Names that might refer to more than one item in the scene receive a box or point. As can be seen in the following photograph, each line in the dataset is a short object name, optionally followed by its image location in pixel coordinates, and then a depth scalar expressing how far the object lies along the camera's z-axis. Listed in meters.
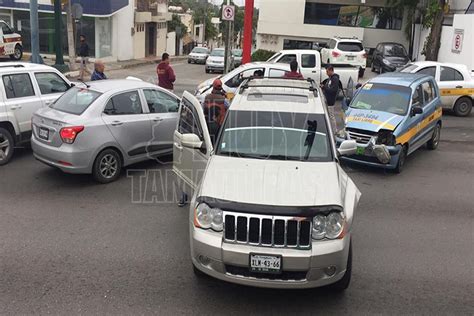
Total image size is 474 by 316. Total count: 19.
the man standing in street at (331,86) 12.25
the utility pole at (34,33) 20.06
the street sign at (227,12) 17.66
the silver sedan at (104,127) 8.24
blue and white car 9.77
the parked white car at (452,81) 15.91
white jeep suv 4.70
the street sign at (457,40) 23.09
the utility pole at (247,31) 21.83
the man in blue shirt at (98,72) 12.08
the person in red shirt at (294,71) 12.36
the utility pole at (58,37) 23.08
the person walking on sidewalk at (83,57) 22.46
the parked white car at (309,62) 18.16
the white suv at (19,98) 9.42
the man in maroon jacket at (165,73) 13.23
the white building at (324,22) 35.56
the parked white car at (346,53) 22.95
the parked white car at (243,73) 14.08
